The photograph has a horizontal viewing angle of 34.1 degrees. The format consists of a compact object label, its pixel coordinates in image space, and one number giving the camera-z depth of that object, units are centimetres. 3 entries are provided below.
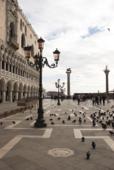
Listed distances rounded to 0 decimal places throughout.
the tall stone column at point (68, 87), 5332
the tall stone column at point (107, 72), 5241
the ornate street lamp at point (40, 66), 982
